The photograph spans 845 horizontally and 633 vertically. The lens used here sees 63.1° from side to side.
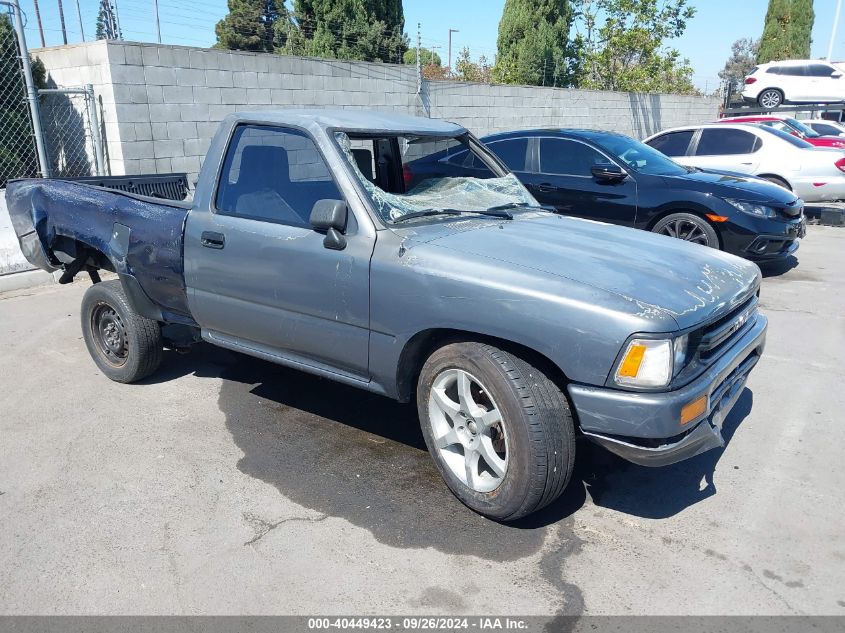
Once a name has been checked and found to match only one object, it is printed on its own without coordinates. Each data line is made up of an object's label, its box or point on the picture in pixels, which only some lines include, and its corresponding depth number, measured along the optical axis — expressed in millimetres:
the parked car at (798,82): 22375
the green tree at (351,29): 20672
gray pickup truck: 2912
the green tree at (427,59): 29488
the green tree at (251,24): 35312
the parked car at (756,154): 11281
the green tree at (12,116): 8273
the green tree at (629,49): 23812
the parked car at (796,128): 14906
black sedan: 7512
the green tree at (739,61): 55031
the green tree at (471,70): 28823
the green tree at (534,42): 24172
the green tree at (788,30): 39406
